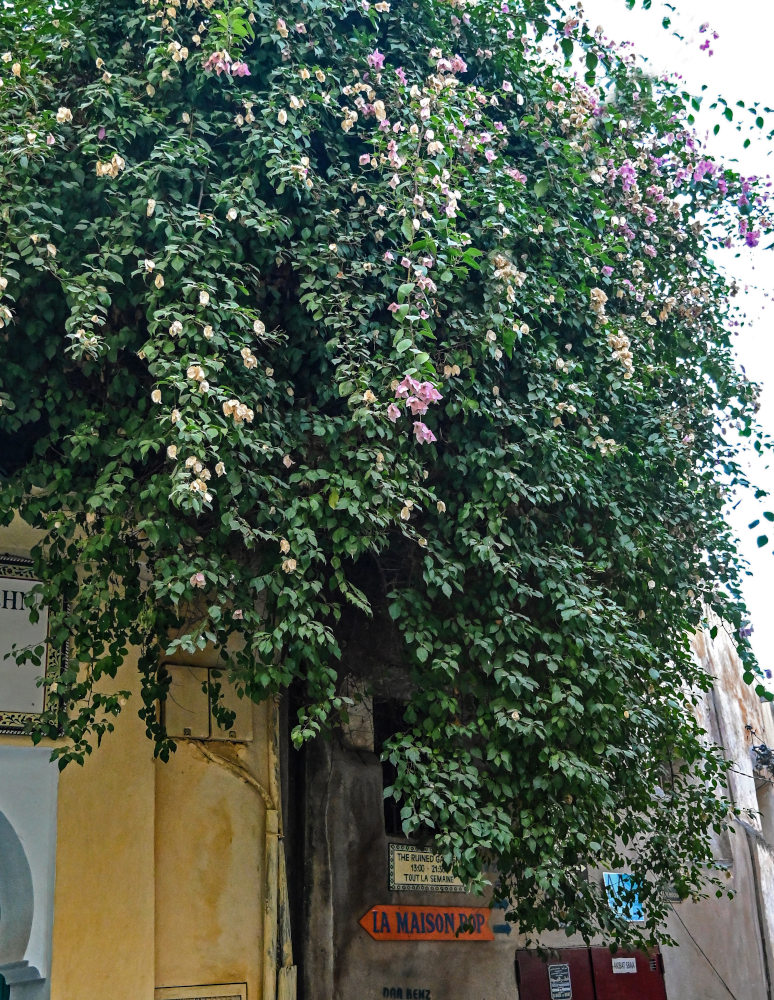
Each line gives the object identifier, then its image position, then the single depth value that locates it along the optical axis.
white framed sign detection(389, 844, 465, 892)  7.43
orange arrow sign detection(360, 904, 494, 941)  7.19
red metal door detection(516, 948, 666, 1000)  8.09
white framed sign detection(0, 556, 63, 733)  5.59
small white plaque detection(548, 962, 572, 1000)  8.27
